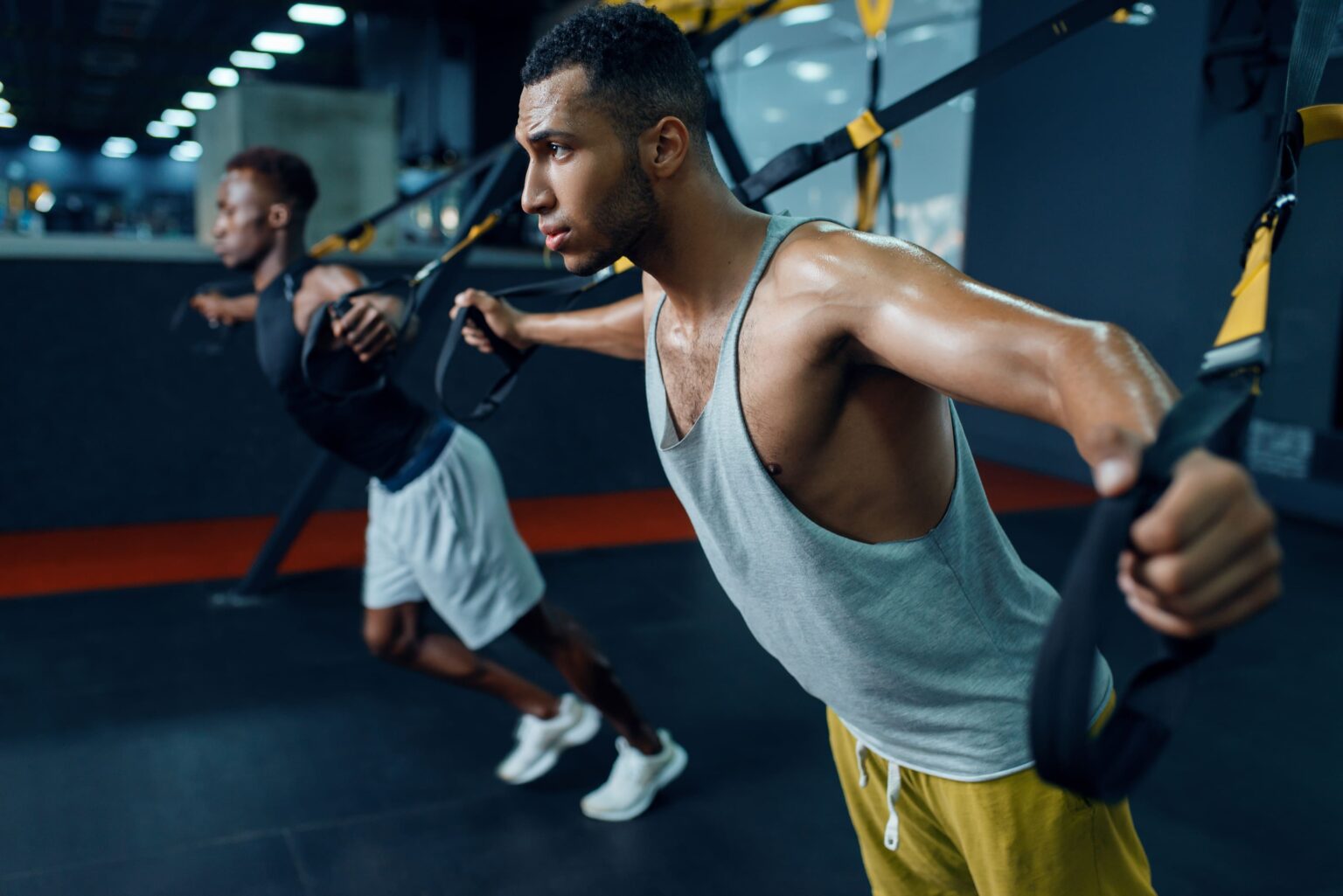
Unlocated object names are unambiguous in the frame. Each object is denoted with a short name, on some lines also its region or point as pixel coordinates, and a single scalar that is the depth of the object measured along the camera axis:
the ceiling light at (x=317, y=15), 11.33
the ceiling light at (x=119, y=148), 26.53
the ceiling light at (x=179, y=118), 21.09
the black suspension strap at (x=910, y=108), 1.50
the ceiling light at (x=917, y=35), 6.71
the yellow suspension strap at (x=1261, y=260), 0.63
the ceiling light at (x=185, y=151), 26.13
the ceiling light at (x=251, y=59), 14.47
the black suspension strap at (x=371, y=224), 2.76
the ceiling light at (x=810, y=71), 7.47
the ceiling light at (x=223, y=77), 15.97
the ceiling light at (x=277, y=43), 13.01
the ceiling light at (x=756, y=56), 7.87
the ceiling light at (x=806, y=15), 7.41
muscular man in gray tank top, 0.94
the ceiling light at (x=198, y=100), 18.39
